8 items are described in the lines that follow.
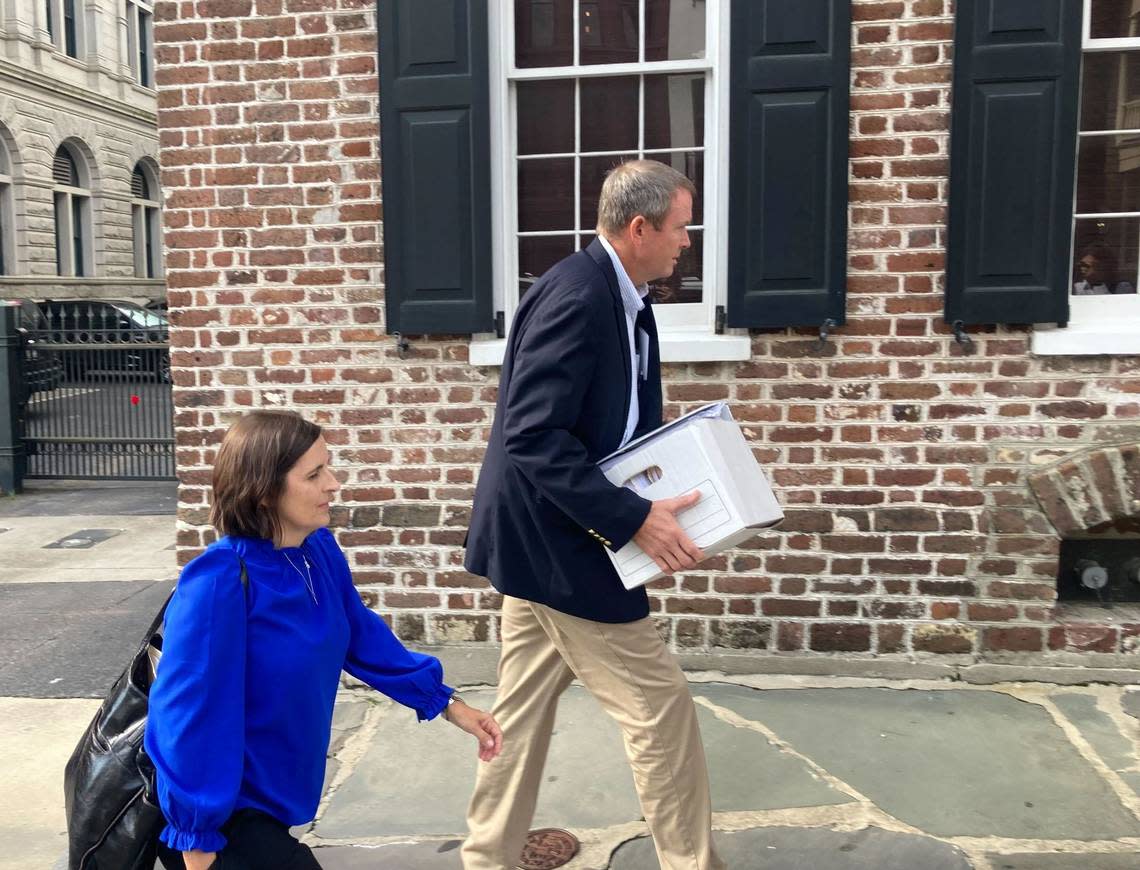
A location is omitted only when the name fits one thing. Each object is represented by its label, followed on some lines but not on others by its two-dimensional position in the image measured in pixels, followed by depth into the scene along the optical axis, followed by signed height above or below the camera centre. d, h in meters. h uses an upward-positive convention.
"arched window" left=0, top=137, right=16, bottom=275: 25.91 +3.08
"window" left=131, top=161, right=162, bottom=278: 32.56 +3.79
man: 2.32 -0.39
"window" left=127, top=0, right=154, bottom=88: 32.66 +9.78
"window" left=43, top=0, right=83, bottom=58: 27.83 +8.84
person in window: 4.14 +0.25
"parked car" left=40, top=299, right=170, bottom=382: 9.02 -0.09
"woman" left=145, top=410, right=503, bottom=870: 1.77 -0.61
